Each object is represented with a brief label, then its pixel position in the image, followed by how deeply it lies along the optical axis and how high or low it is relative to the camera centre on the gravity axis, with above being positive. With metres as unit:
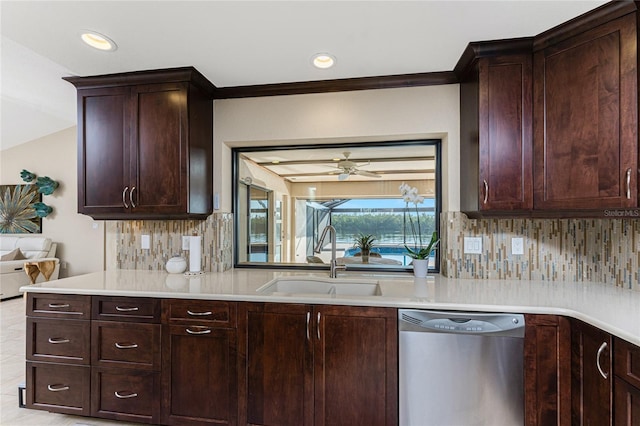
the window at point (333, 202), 2.62 +0.11
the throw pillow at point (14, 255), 5.82 -0.71
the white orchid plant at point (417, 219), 2.49 -0.03
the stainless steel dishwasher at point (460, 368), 1.63 -0.77
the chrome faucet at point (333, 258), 2.39 -0.31
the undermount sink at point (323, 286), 2.26 -0.50
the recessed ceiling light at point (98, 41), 1.85 +1.01
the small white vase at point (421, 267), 2.27 -0.36
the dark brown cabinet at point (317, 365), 1.75 -0.81
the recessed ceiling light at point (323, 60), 2.08 +0.99
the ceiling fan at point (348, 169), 2.72 +0.38
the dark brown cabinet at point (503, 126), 1.95 +0.53
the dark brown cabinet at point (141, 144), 2.32 +0.51
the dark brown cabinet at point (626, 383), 1.21 -0.64
